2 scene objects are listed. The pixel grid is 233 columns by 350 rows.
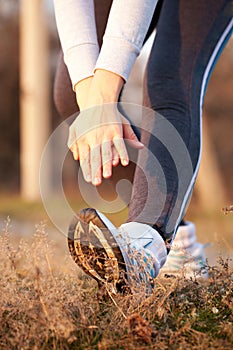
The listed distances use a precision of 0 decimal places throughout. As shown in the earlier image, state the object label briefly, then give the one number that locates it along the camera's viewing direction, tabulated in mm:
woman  2624
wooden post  14326
